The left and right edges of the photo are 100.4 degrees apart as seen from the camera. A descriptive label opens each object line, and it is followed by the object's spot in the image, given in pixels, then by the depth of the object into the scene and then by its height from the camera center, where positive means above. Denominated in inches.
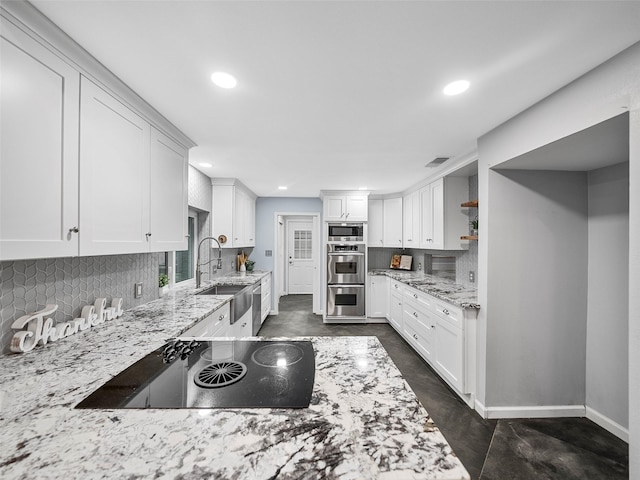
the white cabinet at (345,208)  190.2 +24.5
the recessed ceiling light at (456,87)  61.7 +37.2
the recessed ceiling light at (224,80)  59.5 +37.1
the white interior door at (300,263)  289.9 -23.3
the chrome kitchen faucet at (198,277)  127.1 -17.2
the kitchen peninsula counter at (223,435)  24.6 -21.1
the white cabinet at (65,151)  40.1 +17.1
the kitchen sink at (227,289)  139.5 -25.2
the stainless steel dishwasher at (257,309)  153.1 -40.9
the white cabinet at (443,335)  94.3 -39.6
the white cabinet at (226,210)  159.0 +18.7
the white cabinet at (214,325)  77.6 -27.8
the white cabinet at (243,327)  113.6 -39.7
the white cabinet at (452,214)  136.9 +15.3
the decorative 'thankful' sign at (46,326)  49.8 -18.4
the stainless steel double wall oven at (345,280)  190.5 -27.1
